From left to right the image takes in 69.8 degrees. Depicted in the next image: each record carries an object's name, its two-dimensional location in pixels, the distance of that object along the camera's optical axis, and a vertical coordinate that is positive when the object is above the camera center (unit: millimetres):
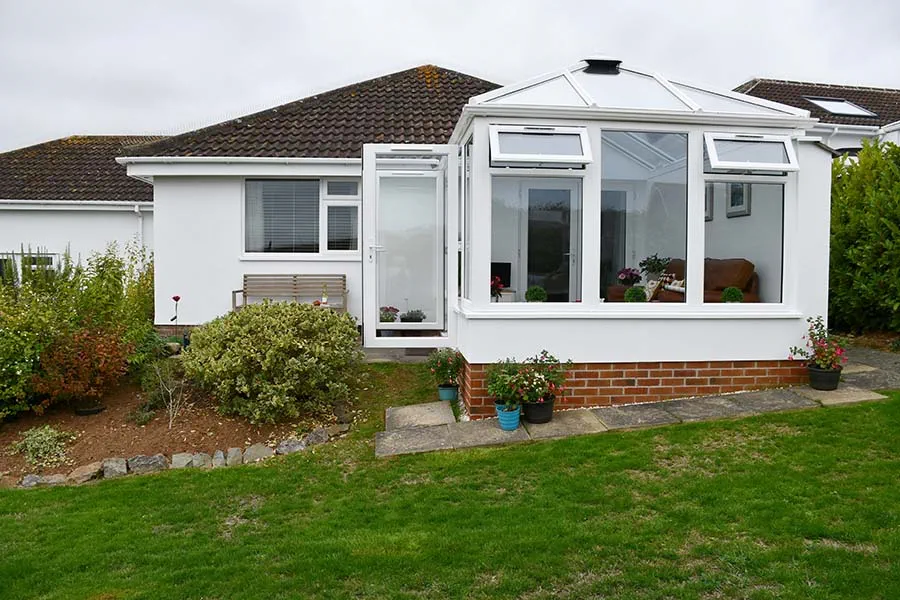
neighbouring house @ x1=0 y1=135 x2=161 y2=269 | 15883 +1633
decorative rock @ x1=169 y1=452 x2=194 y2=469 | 5926 -1661
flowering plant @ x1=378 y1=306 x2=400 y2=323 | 8055 -391
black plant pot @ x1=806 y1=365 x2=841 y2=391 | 6453 -923
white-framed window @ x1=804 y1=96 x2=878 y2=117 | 17230 +4942
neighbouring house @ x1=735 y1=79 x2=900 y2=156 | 15477 +5033
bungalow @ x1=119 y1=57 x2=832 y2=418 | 6387 +565
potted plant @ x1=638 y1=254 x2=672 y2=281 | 6645 +184
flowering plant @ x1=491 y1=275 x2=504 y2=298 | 6445 -24
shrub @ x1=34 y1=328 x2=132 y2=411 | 6965 -943
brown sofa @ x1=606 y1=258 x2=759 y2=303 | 6648 +68
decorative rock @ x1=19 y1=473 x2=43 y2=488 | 5691 -1786
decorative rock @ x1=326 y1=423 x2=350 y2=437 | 6504 -1495
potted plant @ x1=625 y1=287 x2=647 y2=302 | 6571 -96
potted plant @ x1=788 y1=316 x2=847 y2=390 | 6480 -714
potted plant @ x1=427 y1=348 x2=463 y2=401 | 7234 -999
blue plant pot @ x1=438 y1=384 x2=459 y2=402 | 7219 -1218
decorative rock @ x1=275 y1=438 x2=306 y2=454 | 6113 -1573
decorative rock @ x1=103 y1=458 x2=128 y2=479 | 5809 -1698
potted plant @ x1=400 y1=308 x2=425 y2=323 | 8094 -415
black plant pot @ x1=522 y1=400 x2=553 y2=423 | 5988 -1185
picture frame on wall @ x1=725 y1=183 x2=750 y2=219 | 6684 +894
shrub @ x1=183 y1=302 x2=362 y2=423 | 6695 -837
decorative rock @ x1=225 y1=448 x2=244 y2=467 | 5973 -1652
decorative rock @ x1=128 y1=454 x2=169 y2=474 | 5879 -1678
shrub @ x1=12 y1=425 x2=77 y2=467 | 6203 -1640
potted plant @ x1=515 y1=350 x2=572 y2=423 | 5910 -954
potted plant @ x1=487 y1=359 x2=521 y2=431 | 5863 -1046
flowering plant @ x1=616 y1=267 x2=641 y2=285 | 6625 +89
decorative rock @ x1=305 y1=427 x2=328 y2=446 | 6289 -1522
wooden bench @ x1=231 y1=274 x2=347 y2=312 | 10758 -86
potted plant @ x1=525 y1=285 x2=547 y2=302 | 6504 -103
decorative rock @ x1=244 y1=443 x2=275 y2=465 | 6019 -1617
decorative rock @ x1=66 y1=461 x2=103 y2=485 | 5727 -1735
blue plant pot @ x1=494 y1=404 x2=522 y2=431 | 5863 -1221
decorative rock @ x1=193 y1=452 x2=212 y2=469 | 5930 -1662
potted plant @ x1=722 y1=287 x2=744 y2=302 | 6688 -100
